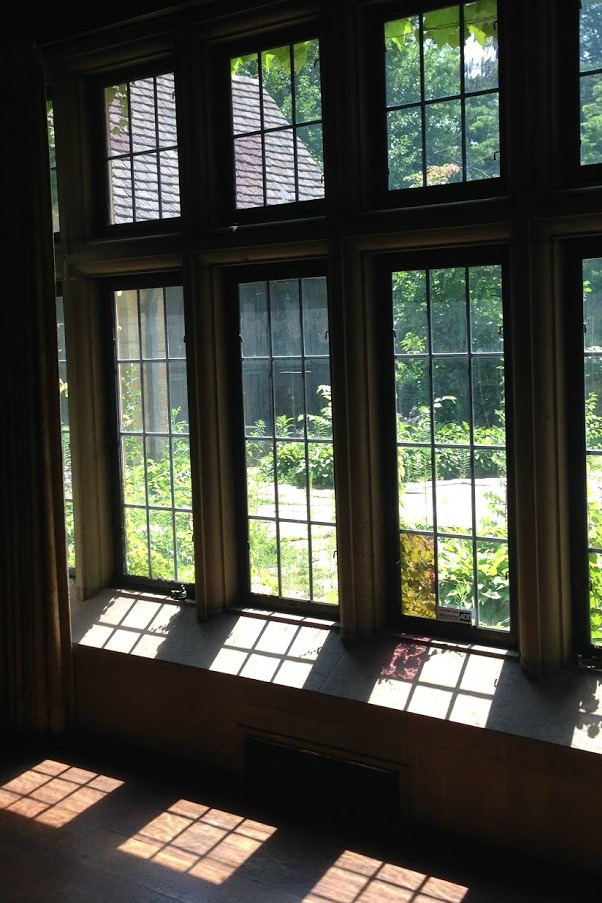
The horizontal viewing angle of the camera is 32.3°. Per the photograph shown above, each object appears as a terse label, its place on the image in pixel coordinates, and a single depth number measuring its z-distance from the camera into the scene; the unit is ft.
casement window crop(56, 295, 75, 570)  18.06
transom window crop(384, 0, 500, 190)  13.17
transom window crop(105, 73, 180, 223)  16.33
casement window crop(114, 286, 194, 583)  16.63
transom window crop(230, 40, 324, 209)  14.69
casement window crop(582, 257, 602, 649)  12.65
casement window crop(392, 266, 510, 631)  13.56
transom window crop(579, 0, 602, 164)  12.23
